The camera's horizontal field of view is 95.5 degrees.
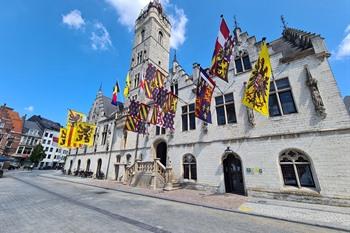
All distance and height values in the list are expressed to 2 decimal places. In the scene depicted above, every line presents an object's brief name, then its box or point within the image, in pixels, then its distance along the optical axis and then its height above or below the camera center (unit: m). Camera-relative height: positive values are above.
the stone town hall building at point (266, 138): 8.89 +2.39
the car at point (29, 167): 43.85 +0.58
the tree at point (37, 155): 46.30 +3.93
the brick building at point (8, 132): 44.66 +10.15
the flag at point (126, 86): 21.93 +10.98
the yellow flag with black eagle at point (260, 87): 8.97 +4.74
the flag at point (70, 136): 23.48 +4.75
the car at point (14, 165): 42.56 +0.87
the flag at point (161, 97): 14.17 +6.28
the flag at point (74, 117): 25.31 +8.08
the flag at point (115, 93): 21.93 +10.18
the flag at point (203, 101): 11.34 +4.82
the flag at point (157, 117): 14.27 +4.60
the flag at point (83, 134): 22.08 +4.79
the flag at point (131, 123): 15.43 +4.36
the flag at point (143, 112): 15.51 +5.43
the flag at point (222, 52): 9.84 +7.15
